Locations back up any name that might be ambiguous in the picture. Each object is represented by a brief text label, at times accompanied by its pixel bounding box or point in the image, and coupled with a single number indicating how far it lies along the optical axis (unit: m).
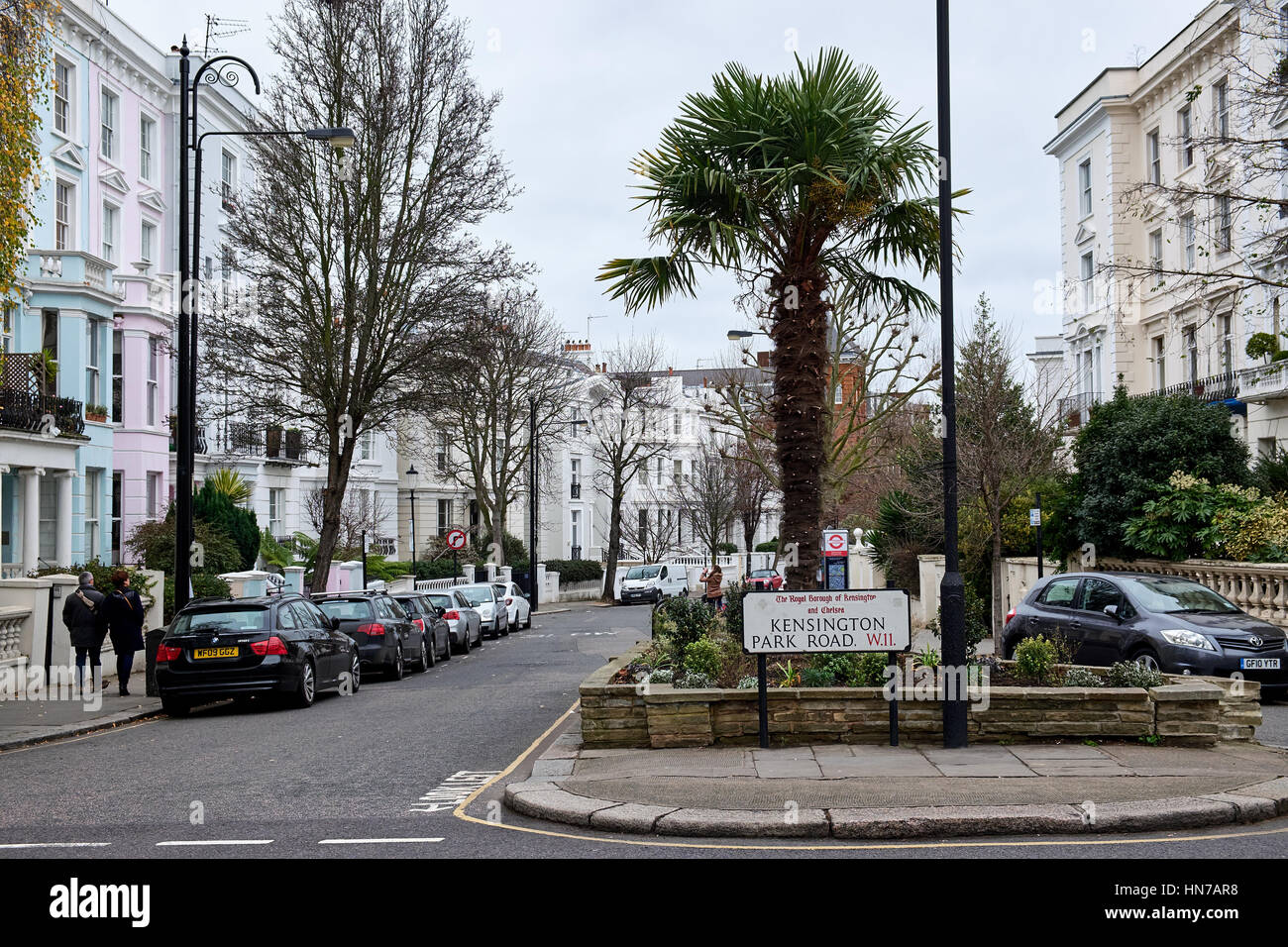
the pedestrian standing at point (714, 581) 28.46
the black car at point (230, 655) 15.77
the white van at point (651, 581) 55.81
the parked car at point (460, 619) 29.16
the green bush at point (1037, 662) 11.45
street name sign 10.53
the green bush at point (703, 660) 11.53
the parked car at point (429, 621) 24.88
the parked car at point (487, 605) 35.12
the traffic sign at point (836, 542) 27.81
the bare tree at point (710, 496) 66.06
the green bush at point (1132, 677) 10.89
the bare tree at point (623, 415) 58.46
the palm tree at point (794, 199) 13.32
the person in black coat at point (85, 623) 17.77
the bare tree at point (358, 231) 28.50
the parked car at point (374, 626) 21.53
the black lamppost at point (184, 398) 18.22
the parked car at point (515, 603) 38.08
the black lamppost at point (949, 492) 10.23
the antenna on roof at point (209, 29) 36.24
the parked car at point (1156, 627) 14.00
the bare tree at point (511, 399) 48.59
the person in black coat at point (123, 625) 18.06
